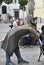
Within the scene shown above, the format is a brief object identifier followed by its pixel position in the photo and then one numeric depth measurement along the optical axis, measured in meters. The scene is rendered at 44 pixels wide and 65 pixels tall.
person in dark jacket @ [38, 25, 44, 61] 10.55
